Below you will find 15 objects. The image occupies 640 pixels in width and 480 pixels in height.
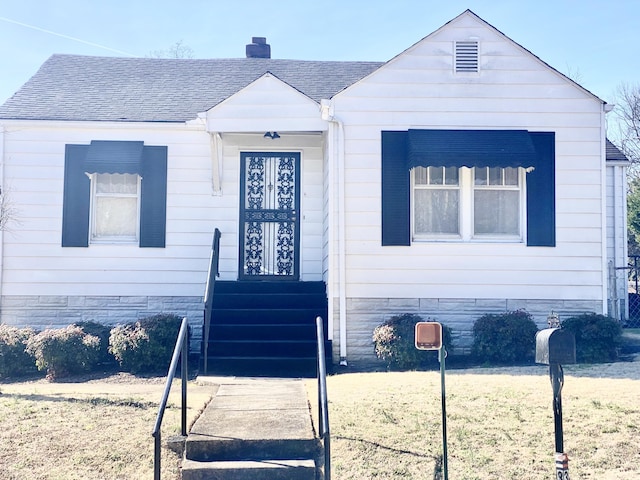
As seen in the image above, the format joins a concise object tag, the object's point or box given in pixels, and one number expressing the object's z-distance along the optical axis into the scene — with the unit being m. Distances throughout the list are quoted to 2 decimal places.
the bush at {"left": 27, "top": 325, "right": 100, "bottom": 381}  9.41
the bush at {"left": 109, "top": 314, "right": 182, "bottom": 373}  9.54
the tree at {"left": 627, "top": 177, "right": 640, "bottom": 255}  17.27
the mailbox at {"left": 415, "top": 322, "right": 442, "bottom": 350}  5.18
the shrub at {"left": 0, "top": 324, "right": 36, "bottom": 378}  9.65
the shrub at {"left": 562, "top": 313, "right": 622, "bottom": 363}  9.35
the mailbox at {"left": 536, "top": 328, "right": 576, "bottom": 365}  4.47
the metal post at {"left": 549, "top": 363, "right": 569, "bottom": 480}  4.39
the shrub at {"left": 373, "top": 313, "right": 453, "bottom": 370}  9.20
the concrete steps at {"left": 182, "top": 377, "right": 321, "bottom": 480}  5.11
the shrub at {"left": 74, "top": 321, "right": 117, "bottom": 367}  10.04
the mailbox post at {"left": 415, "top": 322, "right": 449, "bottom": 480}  5.17
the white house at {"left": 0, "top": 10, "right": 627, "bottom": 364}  10.09
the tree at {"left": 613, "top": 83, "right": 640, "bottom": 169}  29.09
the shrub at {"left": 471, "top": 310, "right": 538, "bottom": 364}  9.45
